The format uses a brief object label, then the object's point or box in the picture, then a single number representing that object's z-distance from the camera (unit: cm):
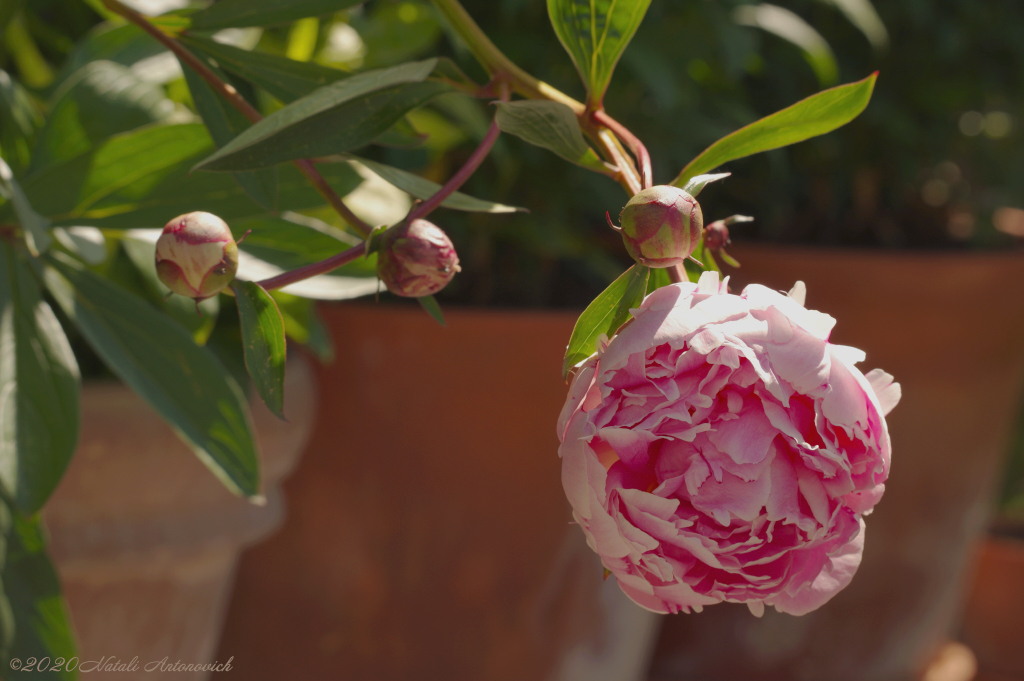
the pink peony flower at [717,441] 100
